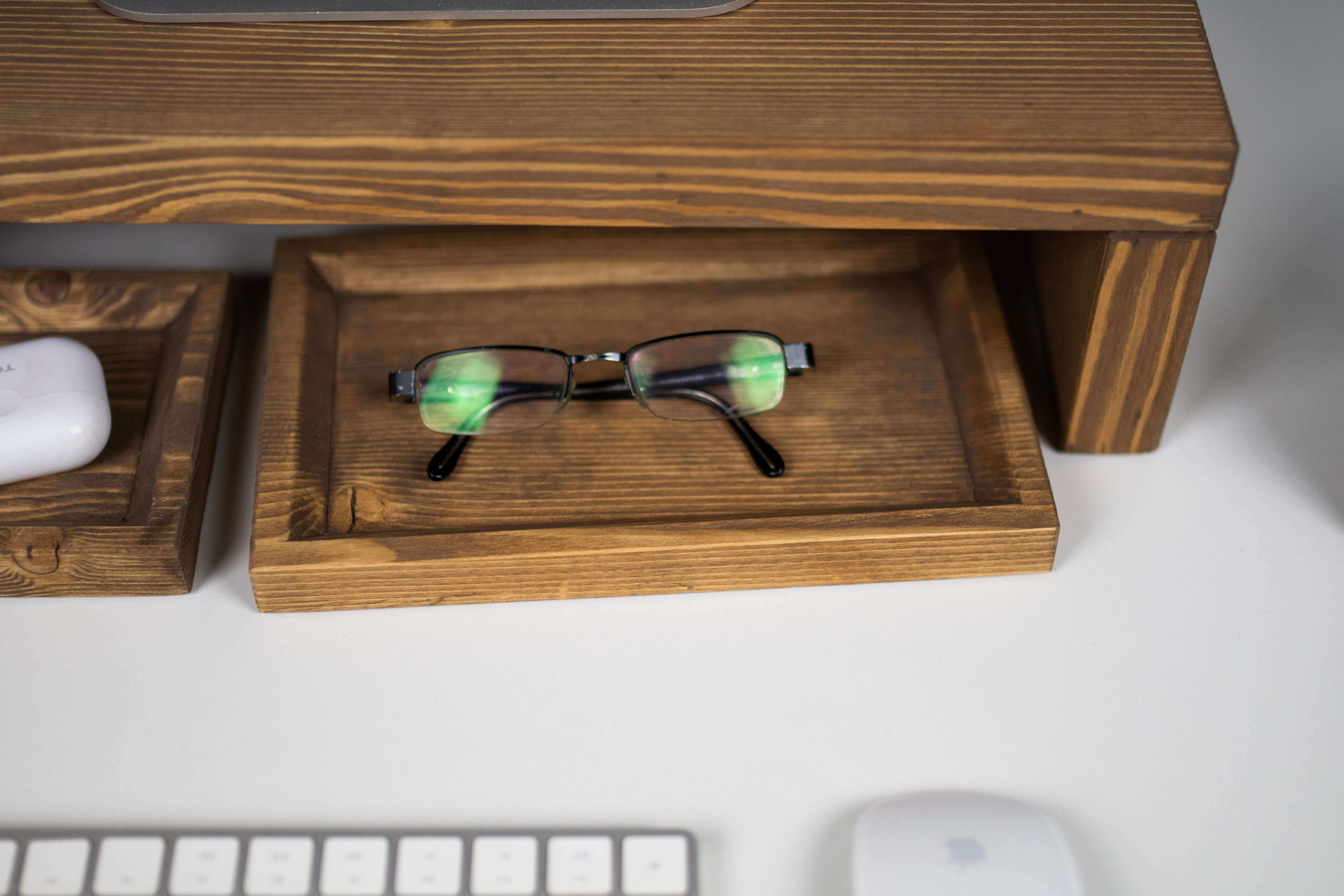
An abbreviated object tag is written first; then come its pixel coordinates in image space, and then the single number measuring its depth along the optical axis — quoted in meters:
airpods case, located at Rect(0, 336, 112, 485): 0.55
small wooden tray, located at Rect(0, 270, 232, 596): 0.53
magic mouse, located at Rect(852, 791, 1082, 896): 0.43
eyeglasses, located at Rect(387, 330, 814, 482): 0.59
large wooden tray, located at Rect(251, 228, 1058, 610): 0.54
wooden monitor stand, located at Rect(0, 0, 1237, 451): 0.49
